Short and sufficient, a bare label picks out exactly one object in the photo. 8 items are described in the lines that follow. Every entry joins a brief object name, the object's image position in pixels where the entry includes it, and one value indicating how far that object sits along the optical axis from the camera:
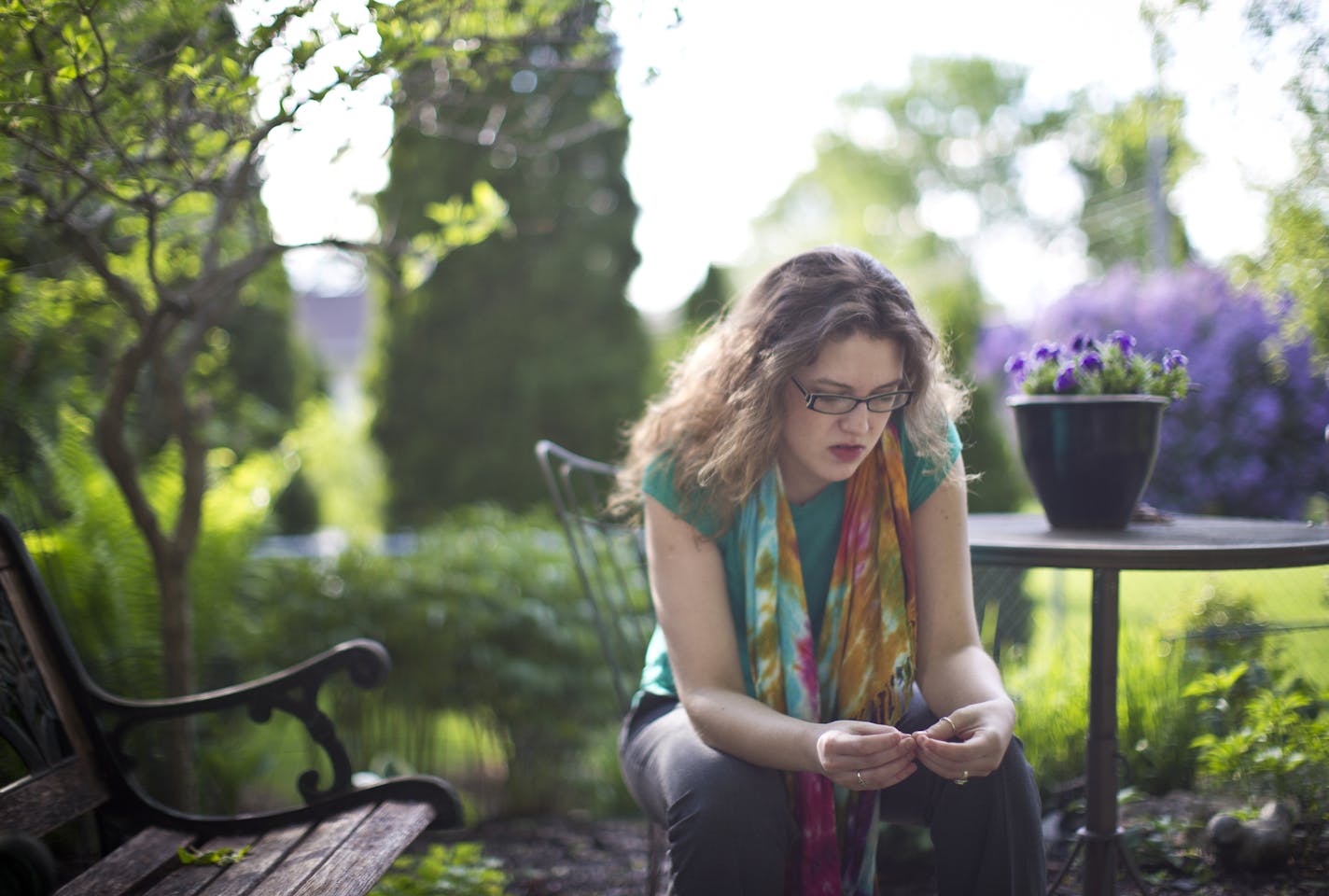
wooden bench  1.70
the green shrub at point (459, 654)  3.55
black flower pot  2.08
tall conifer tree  6.45
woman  1.63
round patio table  1.75
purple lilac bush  5.39
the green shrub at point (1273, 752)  2.28
